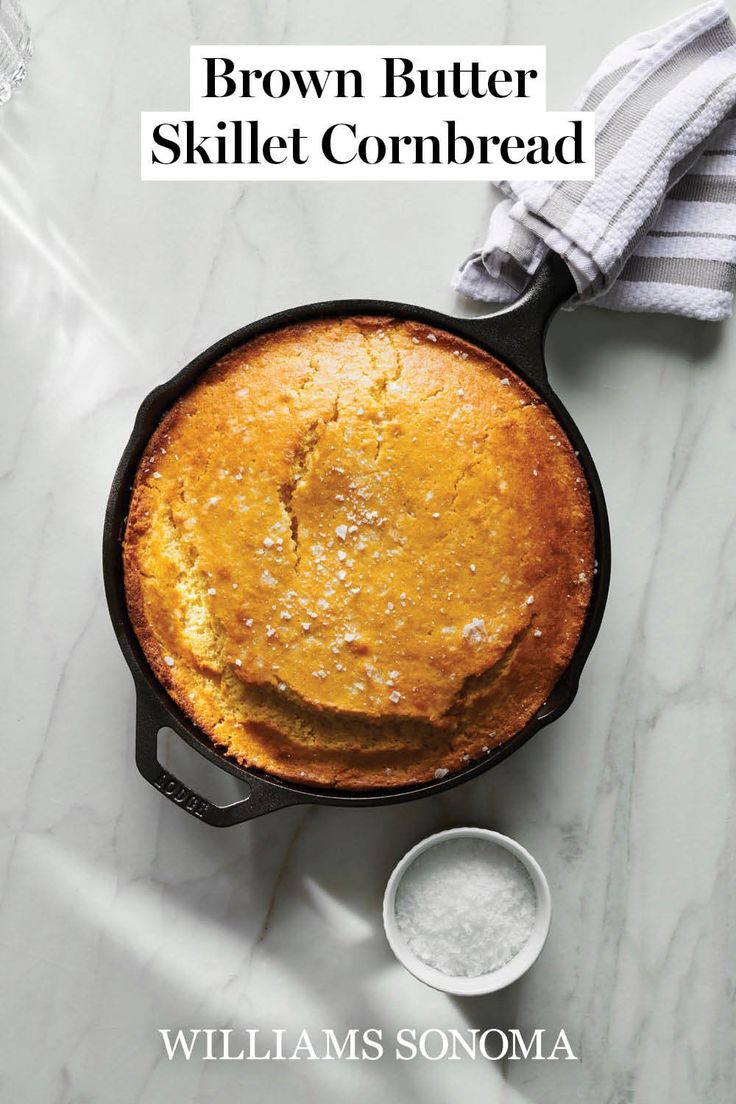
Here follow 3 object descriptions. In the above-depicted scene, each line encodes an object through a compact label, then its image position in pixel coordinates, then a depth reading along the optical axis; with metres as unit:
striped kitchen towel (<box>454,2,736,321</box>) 0.88
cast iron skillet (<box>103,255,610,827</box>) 0.85
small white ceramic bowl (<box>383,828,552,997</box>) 0.88
